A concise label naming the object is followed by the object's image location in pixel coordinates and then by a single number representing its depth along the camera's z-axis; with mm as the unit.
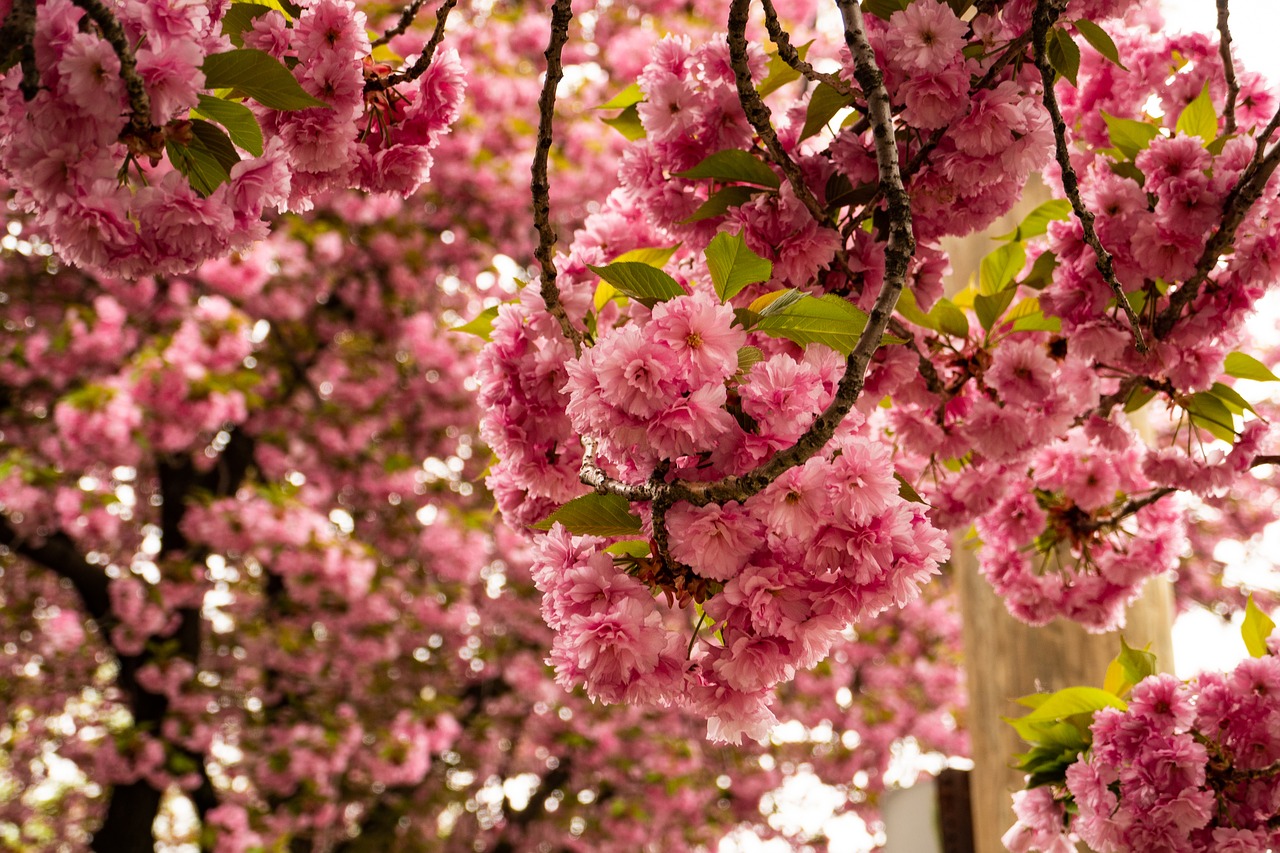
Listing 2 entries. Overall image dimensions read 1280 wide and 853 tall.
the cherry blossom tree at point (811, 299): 1797
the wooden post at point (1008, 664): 3328
